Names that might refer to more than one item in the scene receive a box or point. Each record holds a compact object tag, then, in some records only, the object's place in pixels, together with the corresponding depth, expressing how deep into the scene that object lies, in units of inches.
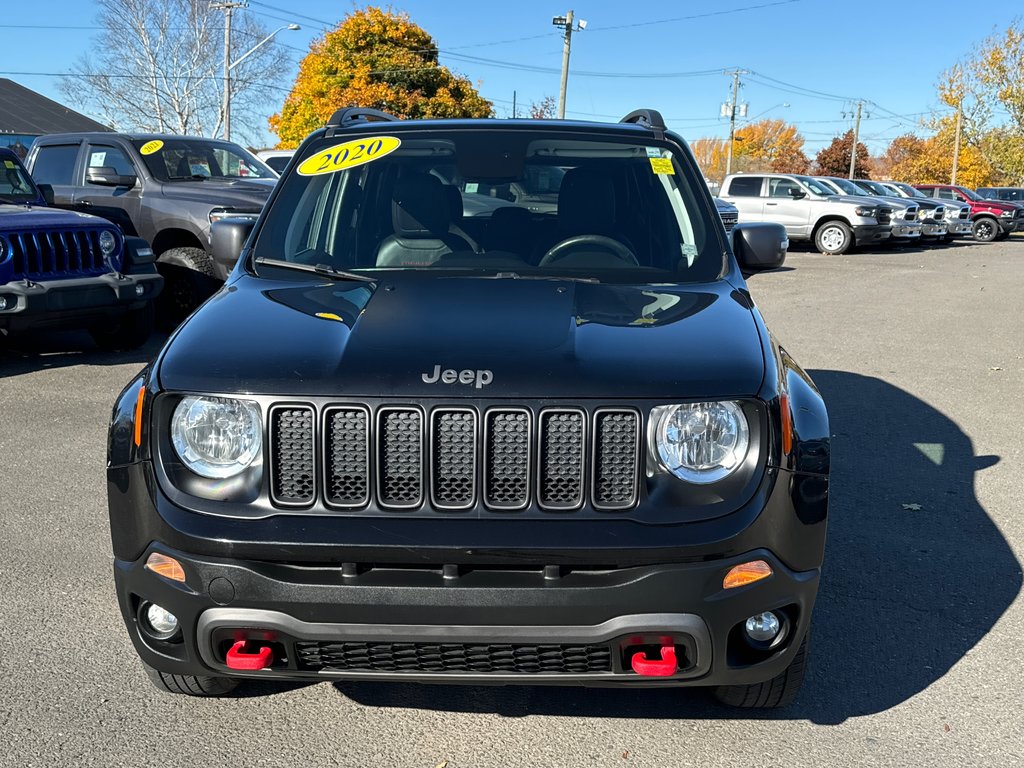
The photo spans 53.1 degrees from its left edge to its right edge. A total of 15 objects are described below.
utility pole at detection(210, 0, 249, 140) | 1631.4
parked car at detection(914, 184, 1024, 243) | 1249.7
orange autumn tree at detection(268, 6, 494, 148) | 1608.0
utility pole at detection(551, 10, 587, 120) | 1387.8
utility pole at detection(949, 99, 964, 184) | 2076.8
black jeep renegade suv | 95.8
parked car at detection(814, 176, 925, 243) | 941.8
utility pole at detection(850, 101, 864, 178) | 2743.6
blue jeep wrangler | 291.7
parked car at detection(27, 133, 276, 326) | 368.8
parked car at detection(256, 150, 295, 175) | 736.3
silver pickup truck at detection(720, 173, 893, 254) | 909.8
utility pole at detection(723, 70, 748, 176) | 2418.8
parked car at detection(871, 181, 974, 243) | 1056.8
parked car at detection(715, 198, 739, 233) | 723.9
